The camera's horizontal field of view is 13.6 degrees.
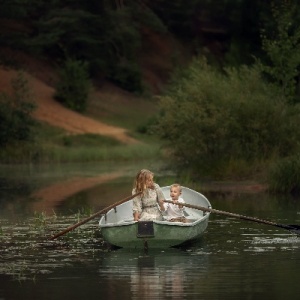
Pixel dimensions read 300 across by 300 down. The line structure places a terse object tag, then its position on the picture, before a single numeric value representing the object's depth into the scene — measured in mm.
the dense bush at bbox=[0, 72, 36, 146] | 57062
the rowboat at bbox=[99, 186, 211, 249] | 21500
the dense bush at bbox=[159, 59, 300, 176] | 38500
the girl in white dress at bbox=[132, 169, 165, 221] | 22281
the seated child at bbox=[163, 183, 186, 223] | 23266
